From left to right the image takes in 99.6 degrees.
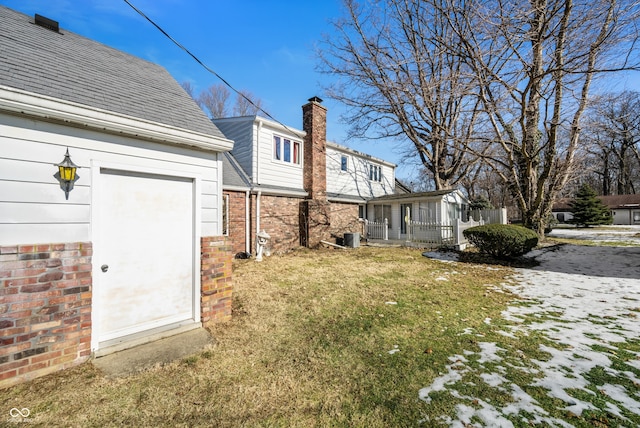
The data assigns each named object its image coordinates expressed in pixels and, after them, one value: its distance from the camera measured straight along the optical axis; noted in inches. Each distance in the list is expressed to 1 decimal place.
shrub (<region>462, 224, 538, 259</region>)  371.9
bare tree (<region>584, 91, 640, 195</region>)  1343.5
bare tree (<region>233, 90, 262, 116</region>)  1010.7
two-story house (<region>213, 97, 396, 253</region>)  413.1
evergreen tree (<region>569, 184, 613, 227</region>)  1202.3
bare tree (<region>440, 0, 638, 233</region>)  276.4
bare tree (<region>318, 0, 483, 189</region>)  426.8
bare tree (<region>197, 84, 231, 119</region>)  1003.3
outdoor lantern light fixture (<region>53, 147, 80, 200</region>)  117.0
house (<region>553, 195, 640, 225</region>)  1390.3
